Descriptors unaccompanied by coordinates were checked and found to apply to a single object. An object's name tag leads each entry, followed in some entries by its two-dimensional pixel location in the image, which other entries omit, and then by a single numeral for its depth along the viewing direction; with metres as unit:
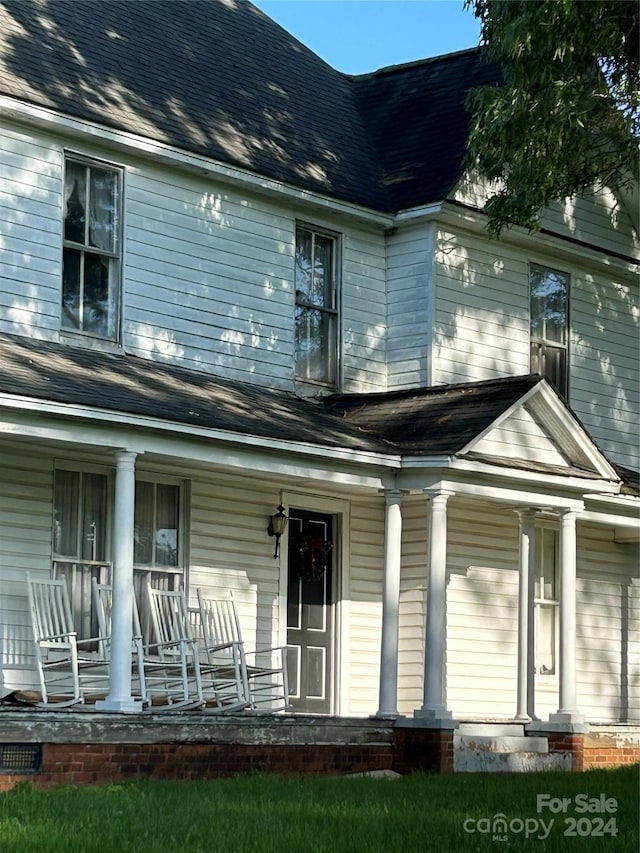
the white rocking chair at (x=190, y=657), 14.06
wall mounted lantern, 16.23
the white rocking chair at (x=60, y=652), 13.06
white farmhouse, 14.43
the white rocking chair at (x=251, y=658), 14.70
